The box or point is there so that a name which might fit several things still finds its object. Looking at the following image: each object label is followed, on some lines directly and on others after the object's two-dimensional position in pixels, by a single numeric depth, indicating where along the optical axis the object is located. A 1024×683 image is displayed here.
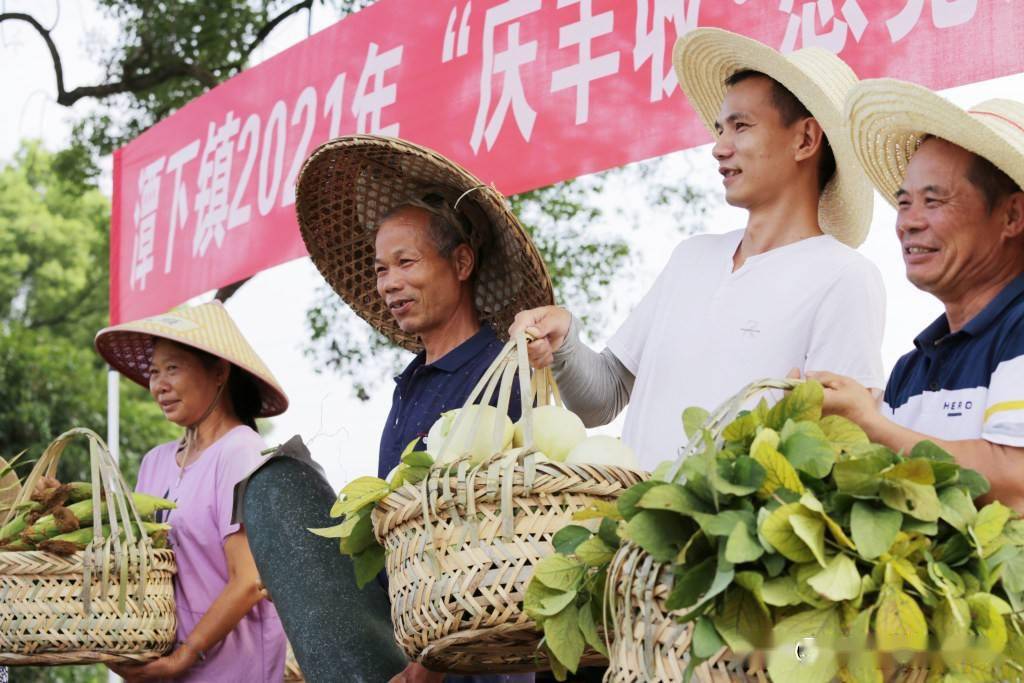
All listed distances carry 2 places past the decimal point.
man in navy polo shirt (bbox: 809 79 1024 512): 1.80
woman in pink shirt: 3.05
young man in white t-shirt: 2.16
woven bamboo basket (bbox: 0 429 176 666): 2.80
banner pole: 4.96
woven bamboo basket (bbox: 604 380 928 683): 1.33
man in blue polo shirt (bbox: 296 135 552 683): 2.64
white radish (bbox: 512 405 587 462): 1.95
